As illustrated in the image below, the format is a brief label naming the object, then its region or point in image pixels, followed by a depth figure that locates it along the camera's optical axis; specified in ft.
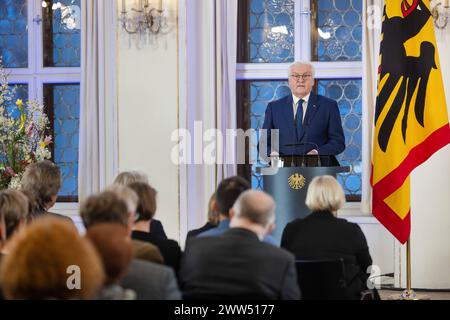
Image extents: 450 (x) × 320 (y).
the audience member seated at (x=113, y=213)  22.17
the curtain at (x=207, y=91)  50.16
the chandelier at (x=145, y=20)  50.08
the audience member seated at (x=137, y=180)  32.28
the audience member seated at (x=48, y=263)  14.90
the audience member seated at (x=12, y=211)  24.93
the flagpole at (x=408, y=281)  43.11
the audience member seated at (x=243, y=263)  21.99
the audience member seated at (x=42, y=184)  33.71
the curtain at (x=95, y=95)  51.01
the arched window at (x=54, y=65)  54.29
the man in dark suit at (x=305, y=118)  44.57
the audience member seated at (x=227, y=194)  27.74
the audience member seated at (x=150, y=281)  19.99
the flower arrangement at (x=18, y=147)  44.50
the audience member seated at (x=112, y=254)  17.29
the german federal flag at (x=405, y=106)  41.55
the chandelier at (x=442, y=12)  47.70
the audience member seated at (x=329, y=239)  28.96
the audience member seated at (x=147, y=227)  26.27
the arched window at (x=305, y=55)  52.29
